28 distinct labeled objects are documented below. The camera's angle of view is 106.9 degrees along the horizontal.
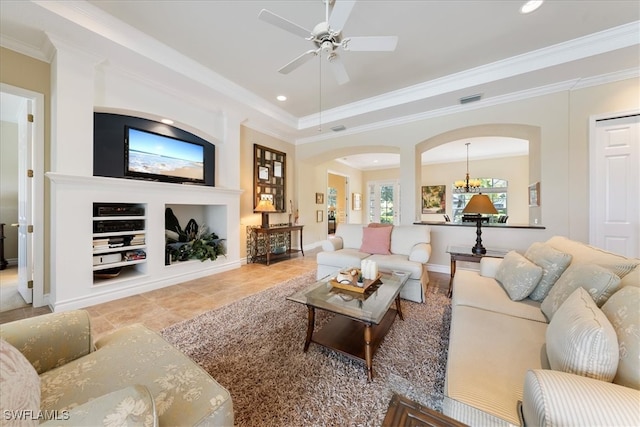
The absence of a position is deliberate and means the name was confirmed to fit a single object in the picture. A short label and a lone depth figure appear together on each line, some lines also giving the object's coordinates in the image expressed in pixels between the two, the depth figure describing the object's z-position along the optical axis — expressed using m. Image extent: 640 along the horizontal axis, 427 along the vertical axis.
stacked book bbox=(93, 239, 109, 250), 2.77
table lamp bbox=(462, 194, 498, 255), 2.82
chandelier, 7.30
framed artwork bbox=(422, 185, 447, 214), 7.91
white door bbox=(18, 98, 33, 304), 2.65
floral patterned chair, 0.62
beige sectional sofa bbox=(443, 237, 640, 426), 0.70
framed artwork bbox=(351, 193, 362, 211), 9.30
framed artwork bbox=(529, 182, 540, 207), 3.50
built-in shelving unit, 2.81
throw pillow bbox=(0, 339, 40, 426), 0.58
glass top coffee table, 1.60
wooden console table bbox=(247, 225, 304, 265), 4.57
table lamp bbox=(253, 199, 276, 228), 4.45
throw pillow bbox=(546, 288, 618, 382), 0.80
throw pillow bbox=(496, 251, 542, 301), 1.76
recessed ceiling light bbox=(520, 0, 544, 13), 2.13
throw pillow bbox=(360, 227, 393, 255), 3.41
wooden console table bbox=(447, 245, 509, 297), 2.85
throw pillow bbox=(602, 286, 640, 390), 0.79
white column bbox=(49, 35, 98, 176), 2.47
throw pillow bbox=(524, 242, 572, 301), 1.67
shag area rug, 1.28
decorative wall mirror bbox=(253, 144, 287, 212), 4.81
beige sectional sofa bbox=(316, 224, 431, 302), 2.77
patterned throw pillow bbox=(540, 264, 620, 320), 1.18
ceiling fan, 1.80
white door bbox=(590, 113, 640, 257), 2.87
